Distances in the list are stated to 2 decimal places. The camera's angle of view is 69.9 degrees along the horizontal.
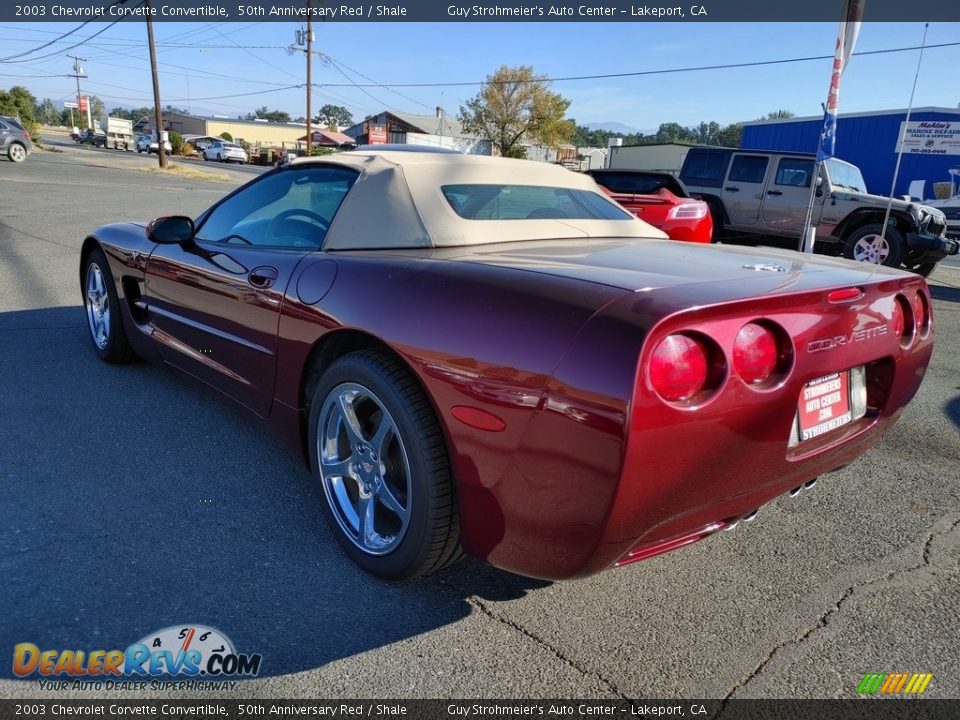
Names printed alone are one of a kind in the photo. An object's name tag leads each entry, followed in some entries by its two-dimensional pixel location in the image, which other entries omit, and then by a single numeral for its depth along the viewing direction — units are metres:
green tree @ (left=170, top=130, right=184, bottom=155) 56.12
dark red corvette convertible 1.65
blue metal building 26.53
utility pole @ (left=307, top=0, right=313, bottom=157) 34.55
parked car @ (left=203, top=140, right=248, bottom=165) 50.88
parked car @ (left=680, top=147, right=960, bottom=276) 9.49
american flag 7.43
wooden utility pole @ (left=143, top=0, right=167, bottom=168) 28.23
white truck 64.38
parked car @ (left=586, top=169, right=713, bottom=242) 7.53
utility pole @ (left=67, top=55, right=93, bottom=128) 99.62
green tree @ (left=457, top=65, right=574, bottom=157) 51.91
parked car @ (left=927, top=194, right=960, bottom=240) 11.73
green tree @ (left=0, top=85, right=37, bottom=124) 48.69
